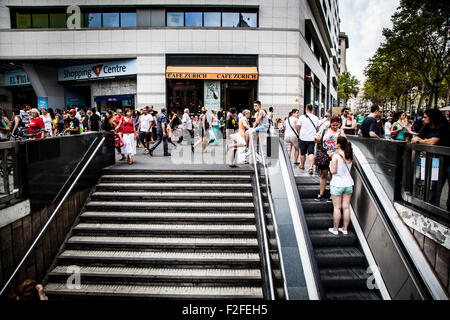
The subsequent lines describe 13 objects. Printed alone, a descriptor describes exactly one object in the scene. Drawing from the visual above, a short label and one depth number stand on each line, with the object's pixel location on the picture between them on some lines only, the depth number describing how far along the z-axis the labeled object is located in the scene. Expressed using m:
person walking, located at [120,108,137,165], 8.96
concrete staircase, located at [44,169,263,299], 5.12
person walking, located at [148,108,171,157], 10.40
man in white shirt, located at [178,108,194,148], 13.05
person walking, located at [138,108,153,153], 11.82
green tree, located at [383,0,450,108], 16.06
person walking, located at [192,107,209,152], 11.04
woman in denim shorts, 5.41
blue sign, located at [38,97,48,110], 23.34
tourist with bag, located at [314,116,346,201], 6.04
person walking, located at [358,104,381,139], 6.65
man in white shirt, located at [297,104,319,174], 7.63
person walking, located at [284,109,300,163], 8.14
